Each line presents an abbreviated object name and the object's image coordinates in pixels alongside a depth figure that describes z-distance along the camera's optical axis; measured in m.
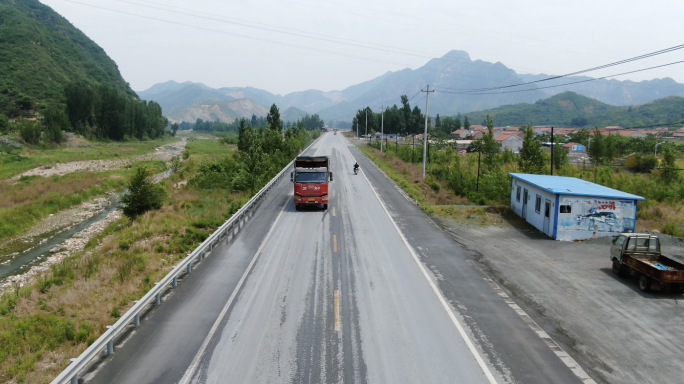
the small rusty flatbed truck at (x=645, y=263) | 14.42
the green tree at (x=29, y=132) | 80.88
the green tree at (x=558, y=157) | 49.74
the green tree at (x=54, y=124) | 86.00
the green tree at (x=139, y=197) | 28.42
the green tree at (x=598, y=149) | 57.50
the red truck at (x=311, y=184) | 27.39
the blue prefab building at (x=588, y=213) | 22.64
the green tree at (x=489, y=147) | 47.34
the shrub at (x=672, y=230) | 23.55
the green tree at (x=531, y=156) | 38.05
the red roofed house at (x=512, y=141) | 110.21
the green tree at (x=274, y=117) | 71.04
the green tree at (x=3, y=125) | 83.09
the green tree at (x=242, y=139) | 55.02
